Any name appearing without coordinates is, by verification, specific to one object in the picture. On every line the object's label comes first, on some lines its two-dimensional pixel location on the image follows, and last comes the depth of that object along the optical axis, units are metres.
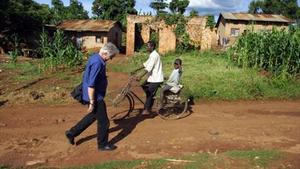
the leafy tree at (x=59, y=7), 34.44
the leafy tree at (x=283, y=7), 39.46
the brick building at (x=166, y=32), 19.08
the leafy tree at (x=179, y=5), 30.79
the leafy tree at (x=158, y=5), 32.44
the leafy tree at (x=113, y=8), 31.16
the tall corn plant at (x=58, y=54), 11.83
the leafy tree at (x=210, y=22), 18.94
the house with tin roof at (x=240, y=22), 25.76
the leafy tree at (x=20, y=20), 18.91
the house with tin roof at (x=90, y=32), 23.03
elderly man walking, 4.43
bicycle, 6.23
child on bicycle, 6.28
